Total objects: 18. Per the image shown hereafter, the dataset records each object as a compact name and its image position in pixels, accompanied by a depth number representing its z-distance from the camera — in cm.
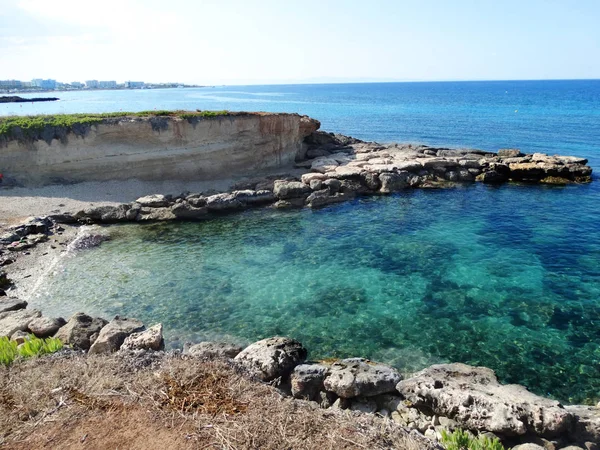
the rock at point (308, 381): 1069
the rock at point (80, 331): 1259
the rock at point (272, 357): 1107
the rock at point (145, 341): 1202
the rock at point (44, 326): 1324
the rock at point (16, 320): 1334
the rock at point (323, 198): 2802
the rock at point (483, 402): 909
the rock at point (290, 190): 2842
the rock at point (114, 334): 1202
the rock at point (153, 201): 2672
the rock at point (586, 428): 907
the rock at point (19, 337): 1219
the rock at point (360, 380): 1042
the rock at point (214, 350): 1130
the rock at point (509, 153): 3750
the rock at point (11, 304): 1519
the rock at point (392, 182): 3108
